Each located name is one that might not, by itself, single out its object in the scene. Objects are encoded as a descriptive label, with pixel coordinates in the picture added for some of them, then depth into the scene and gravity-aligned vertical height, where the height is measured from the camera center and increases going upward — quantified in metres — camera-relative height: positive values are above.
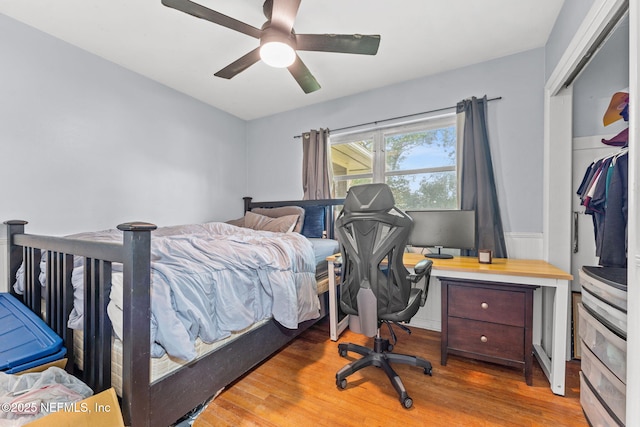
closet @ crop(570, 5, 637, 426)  1.14 -0.09
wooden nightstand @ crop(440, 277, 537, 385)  1.75 -0.74
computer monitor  2.27 -0.15
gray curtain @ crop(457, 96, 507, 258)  2.38 +0.28
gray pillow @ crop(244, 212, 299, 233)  3.02 -0.13
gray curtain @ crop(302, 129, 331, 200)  3.35 +0.57
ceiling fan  1.57 +1.13
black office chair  1.57 -0.32
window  2.78 +0.57
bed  1.08 -0.55
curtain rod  2.52 +1.03
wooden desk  1.64 -0.44
